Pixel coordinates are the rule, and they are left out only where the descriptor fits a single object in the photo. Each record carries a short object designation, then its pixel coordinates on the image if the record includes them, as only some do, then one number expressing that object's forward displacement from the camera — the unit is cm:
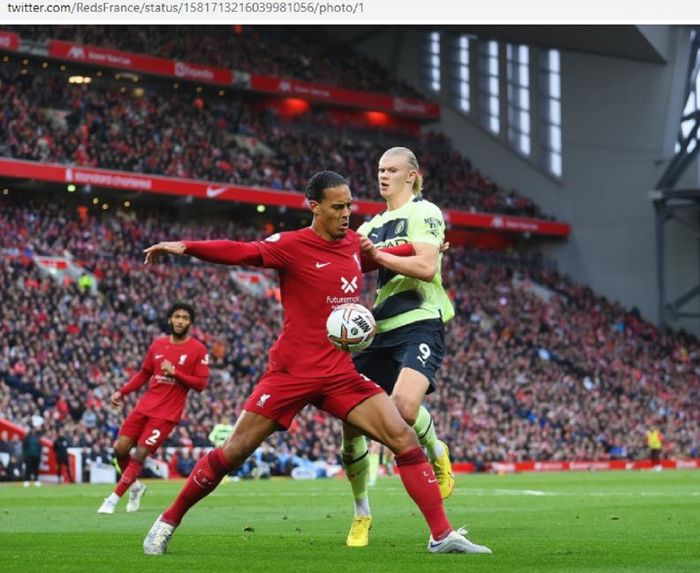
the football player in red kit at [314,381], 955
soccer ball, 946
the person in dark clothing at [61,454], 3328
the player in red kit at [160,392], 1691
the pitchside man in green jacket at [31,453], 3282
